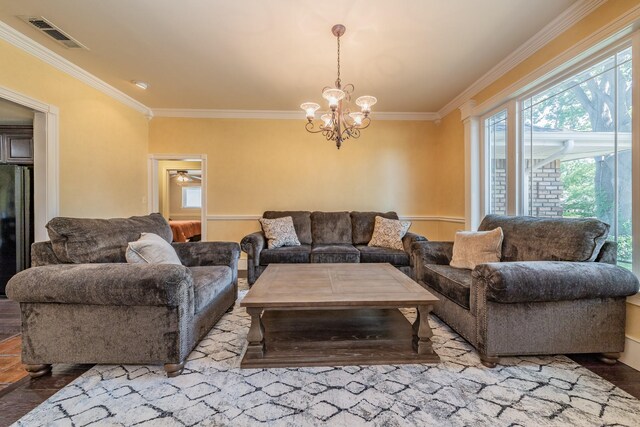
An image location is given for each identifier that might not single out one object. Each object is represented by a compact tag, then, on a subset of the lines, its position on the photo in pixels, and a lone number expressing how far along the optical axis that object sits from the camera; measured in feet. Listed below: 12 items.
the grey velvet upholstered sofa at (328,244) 11.37
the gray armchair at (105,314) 5.20
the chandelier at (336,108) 7.48
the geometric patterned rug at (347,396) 4.31
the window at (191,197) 30.07
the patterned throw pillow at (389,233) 12.39
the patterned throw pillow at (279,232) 12.34
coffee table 5.56
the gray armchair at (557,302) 5.49
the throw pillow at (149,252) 6.44
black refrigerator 10.15
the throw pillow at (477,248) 7.88
